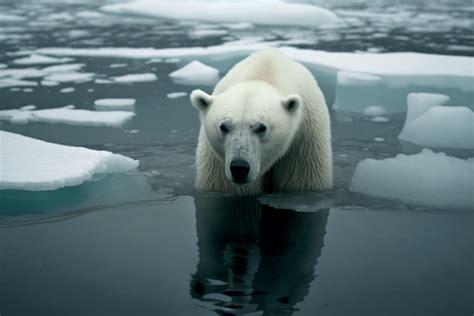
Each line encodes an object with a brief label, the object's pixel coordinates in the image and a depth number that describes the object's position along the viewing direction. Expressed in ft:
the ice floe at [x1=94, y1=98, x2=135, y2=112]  43.34
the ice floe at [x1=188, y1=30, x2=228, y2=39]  85.66
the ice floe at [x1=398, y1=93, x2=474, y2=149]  33.94
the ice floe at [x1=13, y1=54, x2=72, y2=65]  62.59
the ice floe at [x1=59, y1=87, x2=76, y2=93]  48.88
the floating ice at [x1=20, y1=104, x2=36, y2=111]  42.09
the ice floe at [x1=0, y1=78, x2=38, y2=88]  51.03
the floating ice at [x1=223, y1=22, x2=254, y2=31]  94.53
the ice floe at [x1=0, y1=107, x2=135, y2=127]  38.27
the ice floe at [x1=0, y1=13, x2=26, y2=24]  100.49
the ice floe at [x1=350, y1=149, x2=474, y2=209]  25.12
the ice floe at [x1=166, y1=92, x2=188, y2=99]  47.00
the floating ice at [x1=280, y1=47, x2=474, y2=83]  45.83
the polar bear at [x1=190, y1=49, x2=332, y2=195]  21.11
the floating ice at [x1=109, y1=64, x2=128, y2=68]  63.10
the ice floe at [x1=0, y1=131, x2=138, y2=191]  23.11
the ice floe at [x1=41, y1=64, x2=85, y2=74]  58.34
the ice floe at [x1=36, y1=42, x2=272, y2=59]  61.82
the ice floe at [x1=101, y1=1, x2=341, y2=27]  100.53
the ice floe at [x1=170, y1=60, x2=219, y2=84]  53.09
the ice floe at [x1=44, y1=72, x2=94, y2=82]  54.03
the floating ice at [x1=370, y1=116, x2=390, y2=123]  40.45
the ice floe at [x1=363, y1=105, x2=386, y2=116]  42.84
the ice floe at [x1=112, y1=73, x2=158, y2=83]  54.04
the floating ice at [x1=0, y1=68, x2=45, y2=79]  54.89
